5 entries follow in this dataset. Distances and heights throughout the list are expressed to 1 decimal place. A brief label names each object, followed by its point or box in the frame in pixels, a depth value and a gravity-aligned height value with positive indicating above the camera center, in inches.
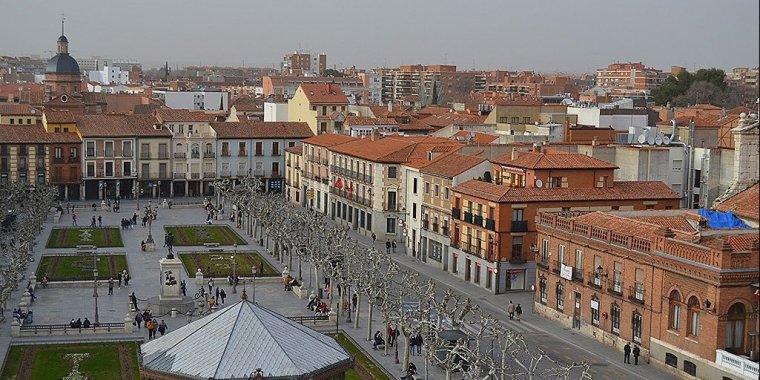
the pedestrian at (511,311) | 2181.3 -434.1
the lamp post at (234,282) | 2437.3 -434.6
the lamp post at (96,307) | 2028.4 -408.2
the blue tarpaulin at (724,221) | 1891.0 -214.9
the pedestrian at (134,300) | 2189.8 -426.6
